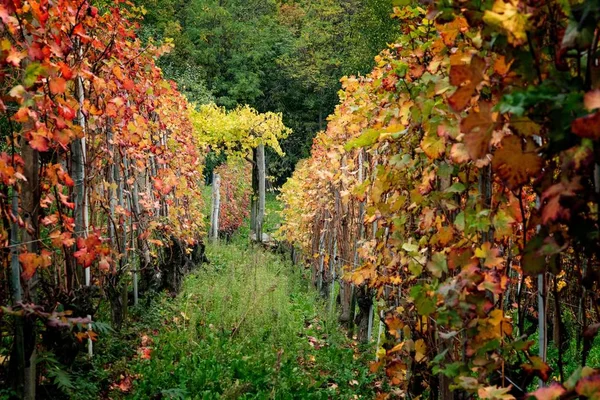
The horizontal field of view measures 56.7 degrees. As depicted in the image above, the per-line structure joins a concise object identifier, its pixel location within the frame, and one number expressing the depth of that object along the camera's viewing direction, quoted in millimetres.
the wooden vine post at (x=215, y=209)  16797
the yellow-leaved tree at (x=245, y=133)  16312
